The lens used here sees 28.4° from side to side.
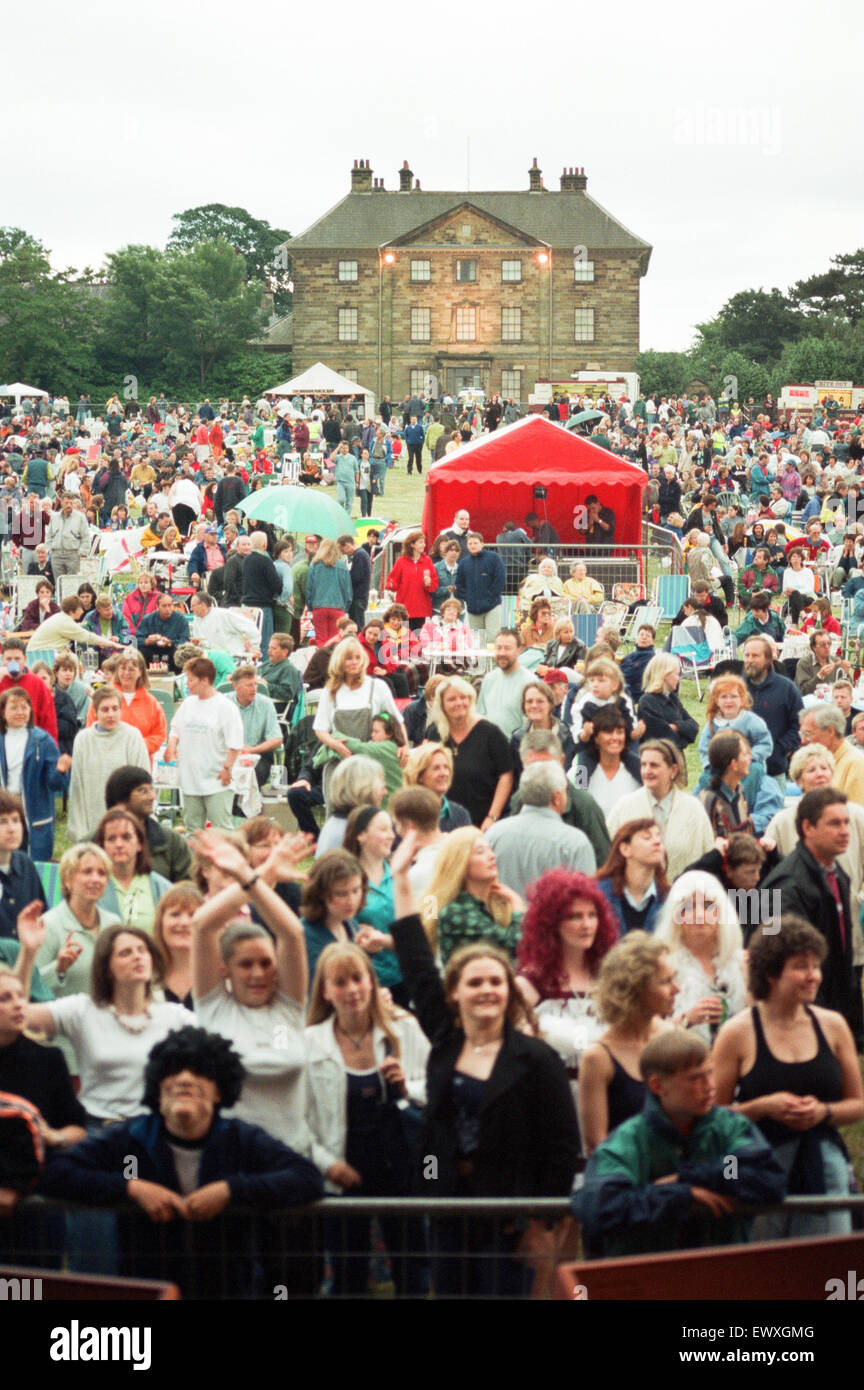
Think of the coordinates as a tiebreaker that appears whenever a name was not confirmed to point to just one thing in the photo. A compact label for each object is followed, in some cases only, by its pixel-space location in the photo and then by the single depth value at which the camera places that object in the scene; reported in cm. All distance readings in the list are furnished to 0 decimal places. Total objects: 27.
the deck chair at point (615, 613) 1705
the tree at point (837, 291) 8538
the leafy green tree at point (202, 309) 6756
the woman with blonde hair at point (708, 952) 557
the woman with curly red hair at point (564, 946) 520
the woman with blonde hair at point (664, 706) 940
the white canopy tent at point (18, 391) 4744
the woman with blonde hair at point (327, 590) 1471
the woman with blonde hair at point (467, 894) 561
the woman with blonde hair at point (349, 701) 934
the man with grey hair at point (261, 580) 1490
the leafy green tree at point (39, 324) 6256
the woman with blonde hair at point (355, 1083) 467
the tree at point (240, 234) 10419
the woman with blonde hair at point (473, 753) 825
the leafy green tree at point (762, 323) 8250
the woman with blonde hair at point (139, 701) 952
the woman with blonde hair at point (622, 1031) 463
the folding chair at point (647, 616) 1677
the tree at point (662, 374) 6738
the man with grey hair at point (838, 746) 785
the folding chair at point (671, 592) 1817
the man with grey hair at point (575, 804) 723
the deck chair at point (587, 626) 1599
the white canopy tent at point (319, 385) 4806
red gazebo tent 2088
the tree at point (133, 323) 6675
